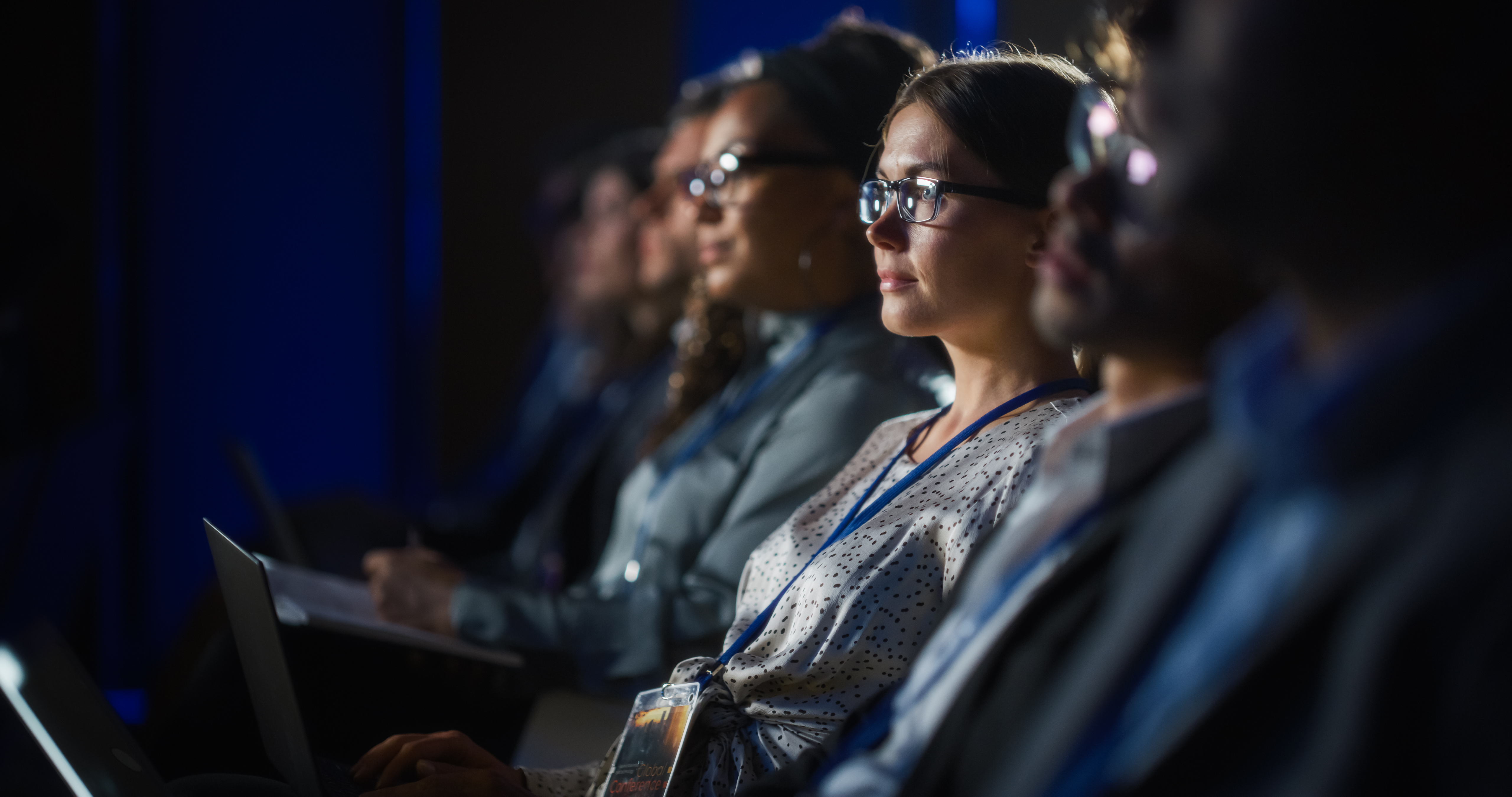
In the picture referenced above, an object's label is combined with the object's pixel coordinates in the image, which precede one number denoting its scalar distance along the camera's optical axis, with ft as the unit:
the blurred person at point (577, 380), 9.66
